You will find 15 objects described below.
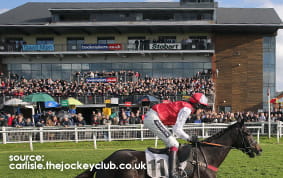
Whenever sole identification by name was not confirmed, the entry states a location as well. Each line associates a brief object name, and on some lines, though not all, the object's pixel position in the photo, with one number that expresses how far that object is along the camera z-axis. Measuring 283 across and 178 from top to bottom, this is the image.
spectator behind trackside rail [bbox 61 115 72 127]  17.29
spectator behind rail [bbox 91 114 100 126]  18.05
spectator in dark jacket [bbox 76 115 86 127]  18.05
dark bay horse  5.52
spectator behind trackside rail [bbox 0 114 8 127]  17.98
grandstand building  32.75
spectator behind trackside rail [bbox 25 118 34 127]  17.48
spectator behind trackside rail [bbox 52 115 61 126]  17.88
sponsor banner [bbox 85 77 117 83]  30.47
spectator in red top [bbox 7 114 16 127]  18.08
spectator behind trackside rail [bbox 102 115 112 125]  17.97
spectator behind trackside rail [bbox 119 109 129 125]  18.46
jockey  5.64
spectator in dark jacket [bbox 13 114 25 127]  17.43
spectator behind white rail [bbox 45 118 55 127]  17.64
